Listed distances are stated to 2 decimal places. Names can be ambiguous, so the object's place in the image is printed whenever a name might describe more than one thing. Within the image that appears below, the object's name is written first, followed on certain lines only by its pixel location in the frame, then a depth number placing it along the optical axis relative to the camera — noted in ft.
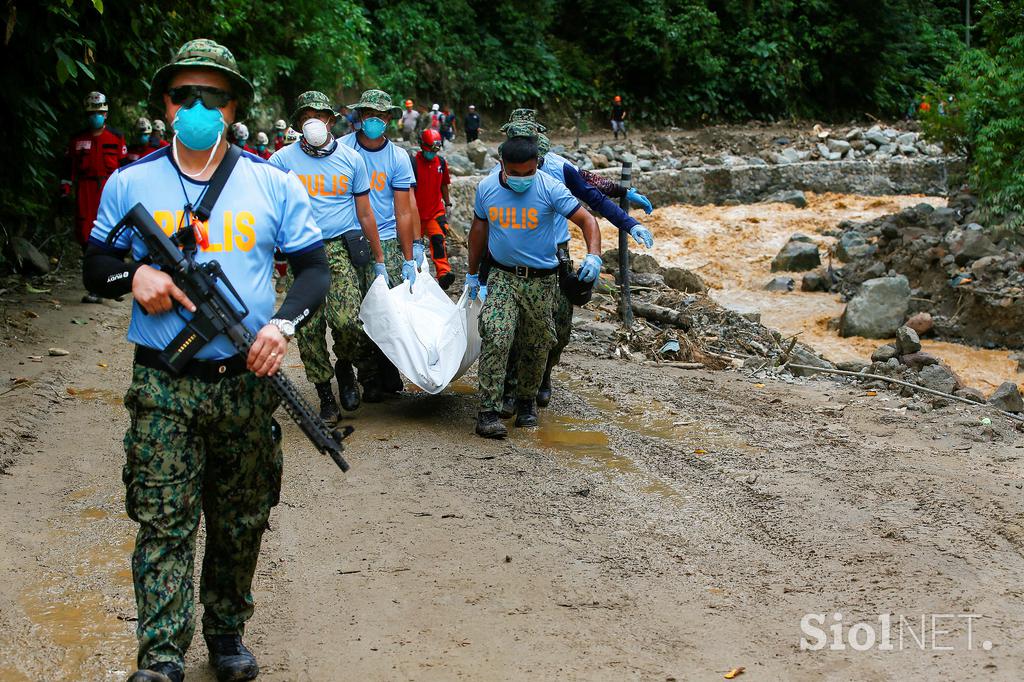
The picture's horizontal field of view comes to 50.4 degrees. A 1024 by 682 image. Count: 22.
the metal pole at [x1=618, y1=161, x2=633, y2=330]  34.37
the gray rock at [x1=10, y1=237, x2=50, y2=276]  36.24
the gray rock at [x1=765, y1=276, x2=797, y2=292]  55.72
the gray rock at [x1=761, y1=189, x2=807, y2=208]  79.25
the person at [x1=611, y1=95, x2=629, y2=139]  106.59
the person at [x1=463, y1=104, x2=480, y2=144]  93.56
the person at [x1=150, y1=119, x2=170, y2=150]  38.11
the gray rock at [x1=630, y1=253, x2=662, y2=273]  47.16
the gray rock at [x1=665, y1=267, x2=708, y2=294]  46.09
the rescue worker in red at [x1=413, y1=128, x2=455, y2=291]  31.50
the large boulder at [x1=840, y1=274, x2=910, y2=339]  43.21
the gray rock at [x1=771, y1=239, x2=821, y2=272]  58.95
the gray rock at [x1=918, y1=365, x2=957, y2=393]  27.66
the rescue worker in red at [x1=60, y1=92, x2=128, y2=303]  32.48
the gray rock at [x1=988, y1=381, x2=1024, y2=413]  25.49
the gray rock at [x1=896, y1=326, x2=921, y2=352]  33.88
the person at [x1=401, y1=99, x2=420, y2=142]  87.76
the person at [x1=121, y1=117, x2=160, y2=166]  36.17
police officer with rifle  10.77
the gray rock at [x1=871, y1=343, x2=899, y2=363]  33.29
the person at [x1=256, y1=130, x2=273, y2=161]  43.93
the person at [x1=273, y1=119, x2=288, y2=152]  48.24
